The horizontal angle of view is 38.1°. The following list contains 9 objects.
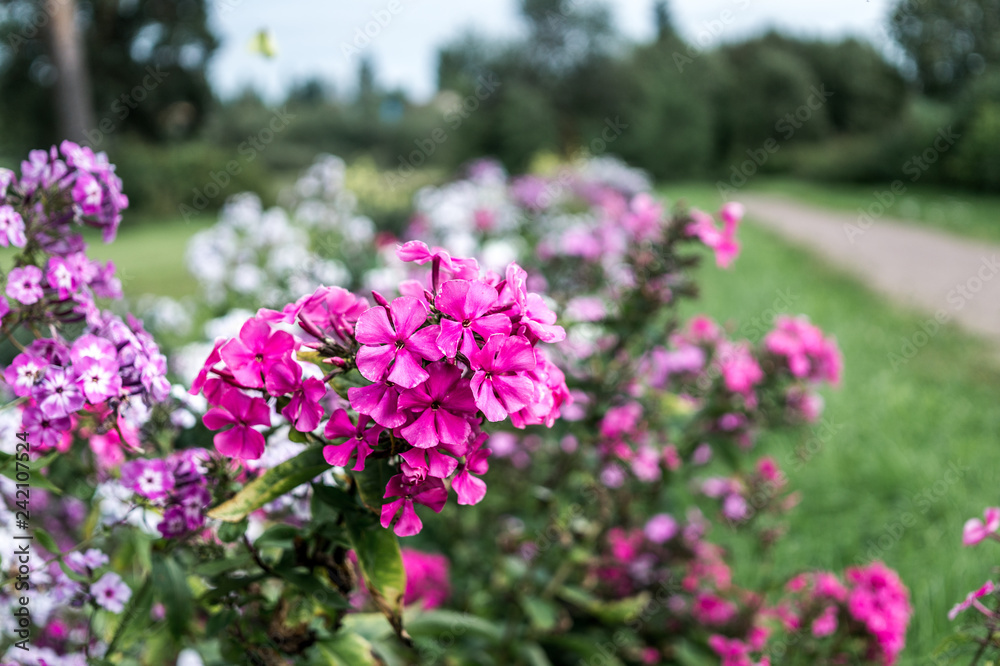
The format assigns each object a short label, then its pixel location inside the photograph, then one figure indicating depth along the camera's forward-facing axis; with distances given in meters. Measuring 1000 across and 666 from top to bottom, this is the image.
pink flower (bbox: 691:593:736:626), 0.79
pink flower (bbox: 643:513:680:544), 0.86
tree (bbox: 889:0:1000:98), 10.38
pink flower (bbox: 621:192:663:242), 0.80
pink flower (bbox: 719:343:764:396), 0.76
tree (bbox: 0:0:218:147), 14.85
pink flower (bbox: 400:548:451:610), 0.85
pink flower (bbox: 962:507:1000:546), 0.50
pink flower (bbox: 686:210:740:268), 0.69
